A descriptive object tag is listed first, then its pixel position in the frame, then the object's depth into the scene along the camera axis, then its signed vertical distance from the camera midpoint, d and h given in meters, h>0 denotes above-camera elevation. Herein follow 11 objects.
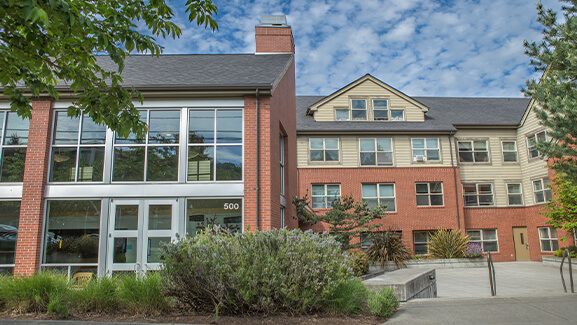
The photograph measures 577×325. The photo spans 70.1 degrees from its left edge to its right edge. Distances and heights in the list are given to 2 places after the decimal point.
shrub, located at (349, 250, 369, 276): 12.91 -1.06
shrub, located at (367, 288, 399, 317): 6.73 -1.18
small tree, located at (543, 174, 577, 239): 17.64 +0.99
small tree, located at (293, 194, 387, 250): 15.29 +0.67
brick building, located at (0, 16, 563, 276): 11.13 +1.81
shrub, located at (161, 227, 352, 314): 6.19 -0.57
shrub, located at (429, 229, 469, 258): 20.42 -0.63
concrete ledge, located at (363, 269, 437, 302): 8.53 -1.12
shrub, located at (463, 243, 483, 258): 20.44 -1.00
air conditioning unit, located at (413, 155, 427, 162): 23.28 +4.12
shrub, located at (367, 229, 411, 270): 18.16 -0.77
